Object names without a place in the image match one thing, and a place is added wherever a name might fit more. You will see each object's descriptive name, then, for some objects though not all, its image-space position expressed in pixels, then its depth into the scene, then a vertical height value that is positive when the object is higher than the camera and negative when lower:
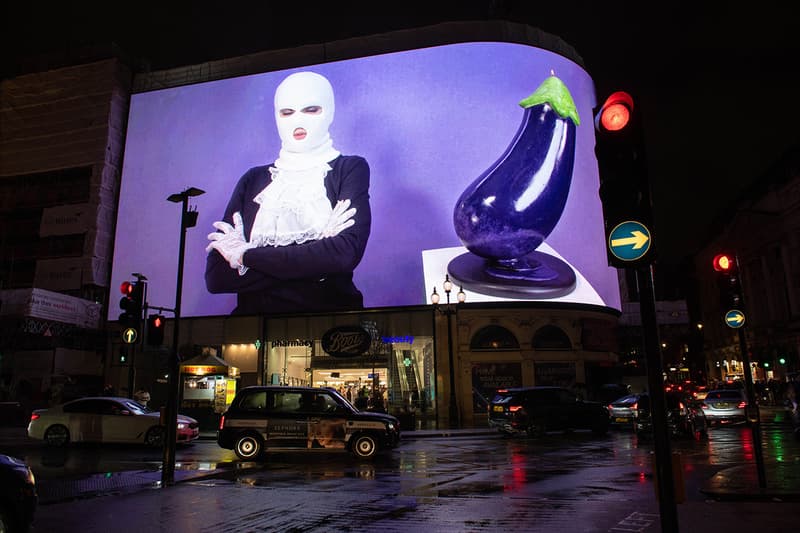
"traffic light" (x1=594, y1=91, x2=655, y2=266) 4.45 +1.70
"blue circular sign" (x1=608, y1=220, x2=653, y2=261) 4.38 +1.09
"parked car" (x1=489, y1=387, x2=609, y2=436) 20.73 -0.68
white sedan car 17.73 -0.83
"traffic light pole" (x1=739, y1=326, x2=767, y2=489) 8.59 -0.29
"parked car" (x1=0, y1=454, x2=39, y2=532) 5.54 -0.92
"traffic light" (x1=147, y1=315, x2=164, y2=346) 12.58 +1.39
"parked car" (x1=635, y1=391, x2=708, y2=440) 18.53 -0.90
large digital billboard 34.59 +12.04
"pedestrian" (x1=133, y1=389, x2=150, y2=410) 25.42 -0.01
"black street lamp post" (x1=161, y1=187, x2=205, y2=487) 11.24 +0.13
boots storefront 33.41 +2.36
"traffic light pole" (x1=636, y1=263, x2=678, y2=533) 3.99 -0.08
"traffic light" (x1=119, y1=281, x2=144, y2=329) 12.80 +1.91
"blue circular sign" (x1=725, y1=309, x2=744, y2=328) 8.98 +1.07
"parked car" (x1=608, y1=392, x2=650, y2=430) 23.81 -0.79
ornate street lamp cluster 26.39 +1.90
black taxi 15.18 -0.82
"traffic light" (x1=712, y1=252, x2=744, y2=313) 8.99 +1.61
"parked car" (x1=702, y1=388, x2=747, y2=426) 24.00 -0.66
